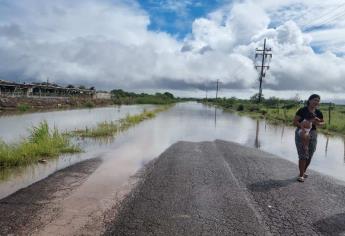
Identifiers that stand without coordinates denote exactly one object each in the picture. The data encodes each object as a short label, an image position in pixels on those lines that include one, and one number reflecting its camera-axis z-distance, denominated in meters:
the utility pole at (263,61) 51.40
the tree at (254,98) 76.80
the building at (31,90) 44.54
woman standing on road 8.49
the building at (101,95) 84.22
